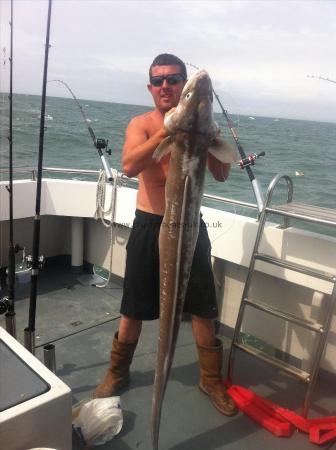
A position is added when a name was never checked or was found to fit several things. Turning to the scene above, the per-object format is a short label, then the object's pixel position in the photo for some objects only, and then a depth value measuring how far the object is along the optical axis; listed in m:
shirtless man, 2.54
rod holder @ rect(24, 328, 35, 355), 2.59
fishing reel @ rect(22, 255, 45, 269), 2.85
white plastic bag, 2.49
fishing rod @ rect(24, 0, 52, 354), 2.61
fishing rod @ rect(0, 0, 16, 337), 2.59
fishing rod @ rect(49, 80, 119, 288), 4.77
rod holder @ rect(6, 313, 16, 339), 2.58
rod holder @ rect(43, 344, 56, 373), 2.46
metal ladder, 2.81
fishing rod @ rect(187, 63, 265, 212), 3.51
